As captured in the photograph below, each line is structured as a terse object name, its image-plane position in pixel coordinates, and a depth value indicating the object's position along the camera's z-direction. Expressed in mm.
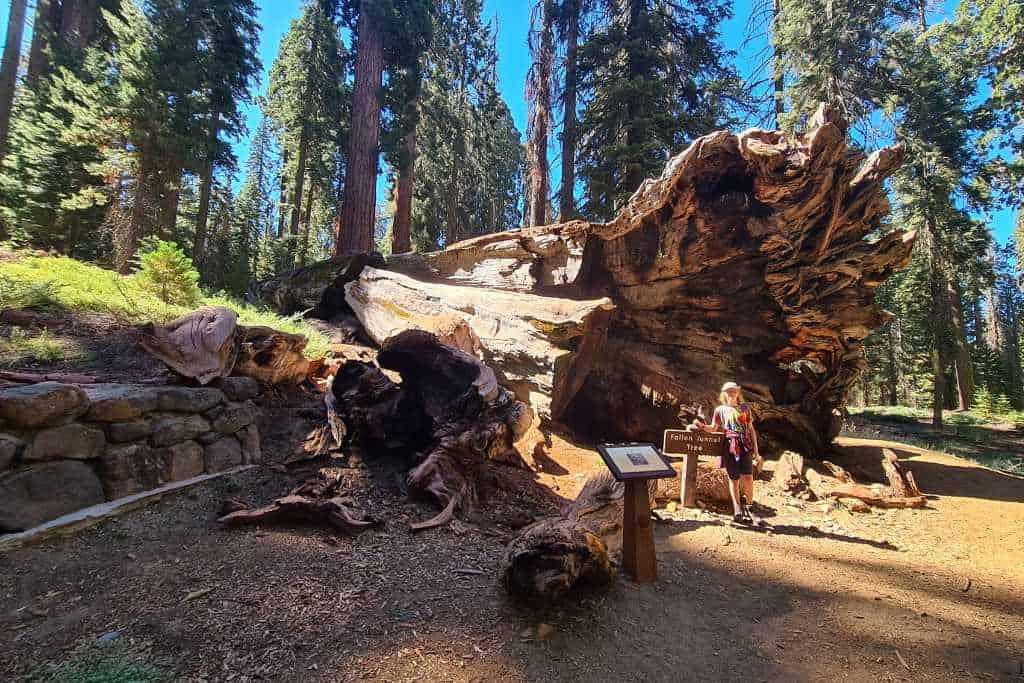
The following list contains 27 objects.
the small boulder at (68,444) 2568
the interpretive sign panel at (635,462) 2943
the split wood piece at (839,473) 6359
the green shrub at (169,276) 5574
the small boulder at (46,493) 2387
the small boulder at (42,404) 2510
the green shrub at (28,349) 3523
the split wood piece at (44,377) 2916
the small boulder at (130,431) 2984
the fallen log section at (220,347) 3598
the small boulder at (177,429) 3250
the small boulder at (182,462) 3266
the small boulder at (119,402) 2910
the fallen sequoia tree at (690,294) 6336
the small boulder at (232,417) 3766
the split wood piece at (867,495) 5617
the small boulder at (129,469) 2898
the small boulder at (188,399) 3365
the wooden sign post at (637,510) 2971
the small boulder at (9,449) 2410
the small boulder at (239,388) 4066
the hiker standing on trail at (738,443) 4768
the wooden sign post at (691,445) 4898
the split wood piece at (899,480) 5871
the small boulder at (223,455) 3605
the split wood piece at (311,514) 3098
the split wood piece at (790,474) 5992
